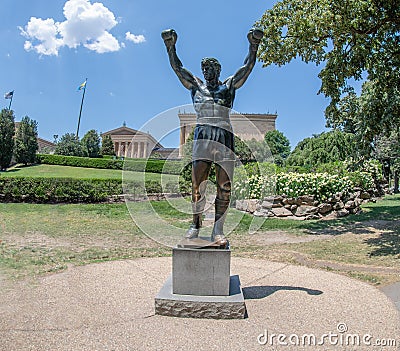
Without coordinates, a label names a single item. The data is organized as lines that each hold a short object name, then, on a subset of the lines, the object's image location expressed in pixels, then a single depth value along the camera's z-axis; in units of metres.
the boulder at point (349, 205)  13.19
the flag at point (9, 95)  46.88
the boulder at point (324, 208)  12.71
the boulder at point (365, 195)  17.27
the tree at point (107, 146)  48.12
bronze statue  3.88
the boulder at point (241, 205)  13.62
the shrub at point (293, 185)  12.79
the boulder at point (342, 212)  12.80
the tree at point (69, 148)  42.28
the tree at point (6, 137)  31.08
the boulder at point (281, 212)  12.75
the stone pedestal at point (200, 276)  3.68
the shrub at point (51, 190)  15.21
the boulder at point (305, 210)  12.60
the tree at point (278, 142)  66.19
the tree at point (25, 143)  34.59
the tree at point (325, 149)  28.31
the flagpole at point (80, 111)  56.62
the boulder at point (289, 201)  12.86
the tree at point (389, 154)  27.88
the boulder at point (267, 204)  13.03
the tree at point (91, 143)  45.01
